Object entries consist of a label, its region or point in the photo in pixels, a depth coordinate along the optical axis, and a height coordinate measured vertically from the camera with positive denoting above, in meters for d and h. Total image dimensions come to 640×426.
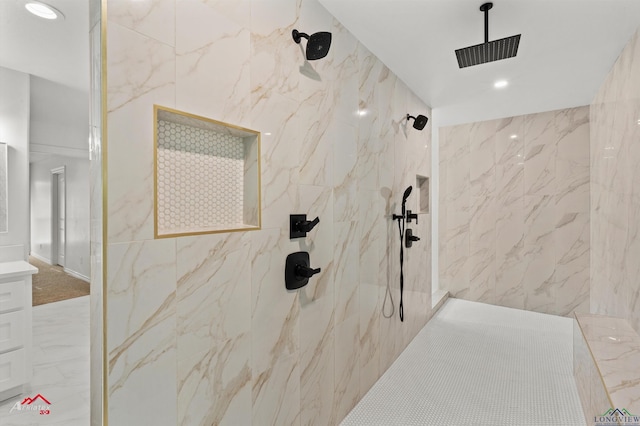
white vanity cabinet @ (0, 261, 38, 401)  2.20 -0.86
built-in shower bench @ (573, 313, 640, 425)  1.41 -0.81
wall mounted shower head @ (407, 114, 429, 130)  2.99 +0.89
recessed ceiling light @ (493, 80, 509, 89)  3.02 +1.29
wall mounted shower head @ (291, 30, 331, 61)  1.55 +0.86
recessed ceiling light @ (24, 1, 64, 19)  1.82 +1.22
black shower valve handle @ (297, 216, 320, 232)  1.62 -0.07
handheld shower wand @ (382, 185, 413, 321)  2.74 -0.15
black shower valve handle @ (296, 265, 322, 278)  1.62 -0.31
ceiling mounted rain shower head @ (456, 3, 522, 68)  1.82 +1.01
